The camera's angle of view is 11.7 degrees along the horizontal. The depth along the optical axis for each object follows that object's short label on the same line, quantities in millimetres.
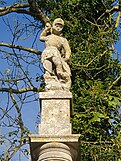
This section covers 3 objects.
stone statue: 7316
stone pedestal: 6676
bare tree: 9773
